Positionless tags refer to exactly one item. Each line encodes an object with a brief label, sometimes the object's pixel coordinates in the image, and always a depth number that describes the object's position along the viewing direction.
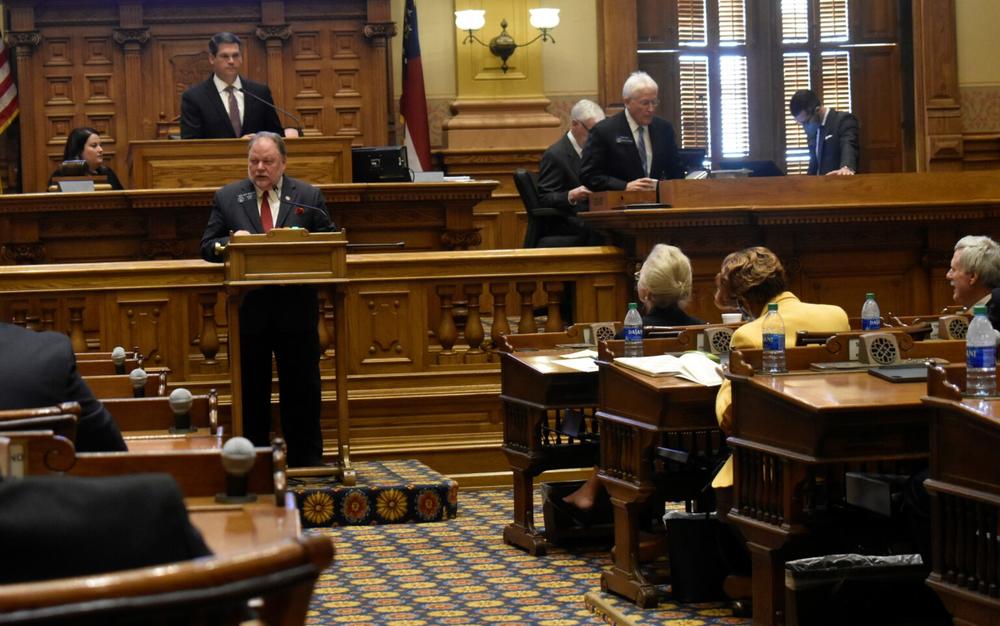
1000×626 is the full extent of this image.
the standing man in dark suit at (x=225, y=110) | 9.36
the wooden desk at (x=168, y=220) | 9.18
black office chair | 9.12
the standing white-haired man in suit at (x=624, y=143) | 8.67
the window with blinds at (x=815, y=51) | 13.90
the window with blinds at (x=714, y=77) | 13.77
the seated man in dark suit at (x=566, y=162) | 9.22
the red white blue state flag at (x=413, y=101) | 12.23
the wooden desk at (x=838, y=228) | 8.02
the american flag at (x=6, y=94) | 12.27
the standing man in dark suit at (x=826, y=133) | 10.77
